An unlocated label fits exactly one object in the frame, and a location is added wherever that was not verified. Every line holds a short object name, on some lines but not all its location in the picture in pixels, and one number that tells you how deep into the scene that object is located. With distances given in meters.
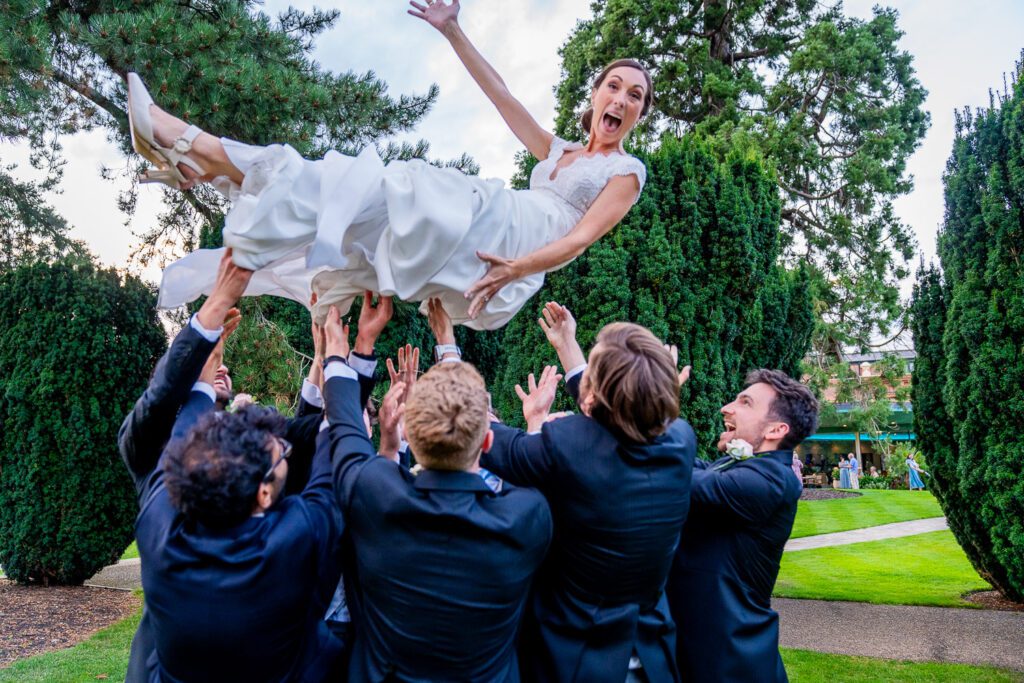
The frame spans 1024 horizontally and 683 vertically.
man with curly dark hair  1.90
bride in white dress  2.47
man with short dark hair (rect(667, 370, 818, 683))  2.80
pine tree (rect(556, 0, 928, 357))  16.12
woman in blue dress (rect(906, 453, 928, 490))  24.14
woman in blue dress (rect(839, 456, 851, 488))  26.94
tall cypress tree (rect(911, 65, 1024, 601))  7.22
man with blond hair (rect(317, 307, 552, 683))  2.00
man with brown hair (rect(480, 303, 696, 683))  2.36
